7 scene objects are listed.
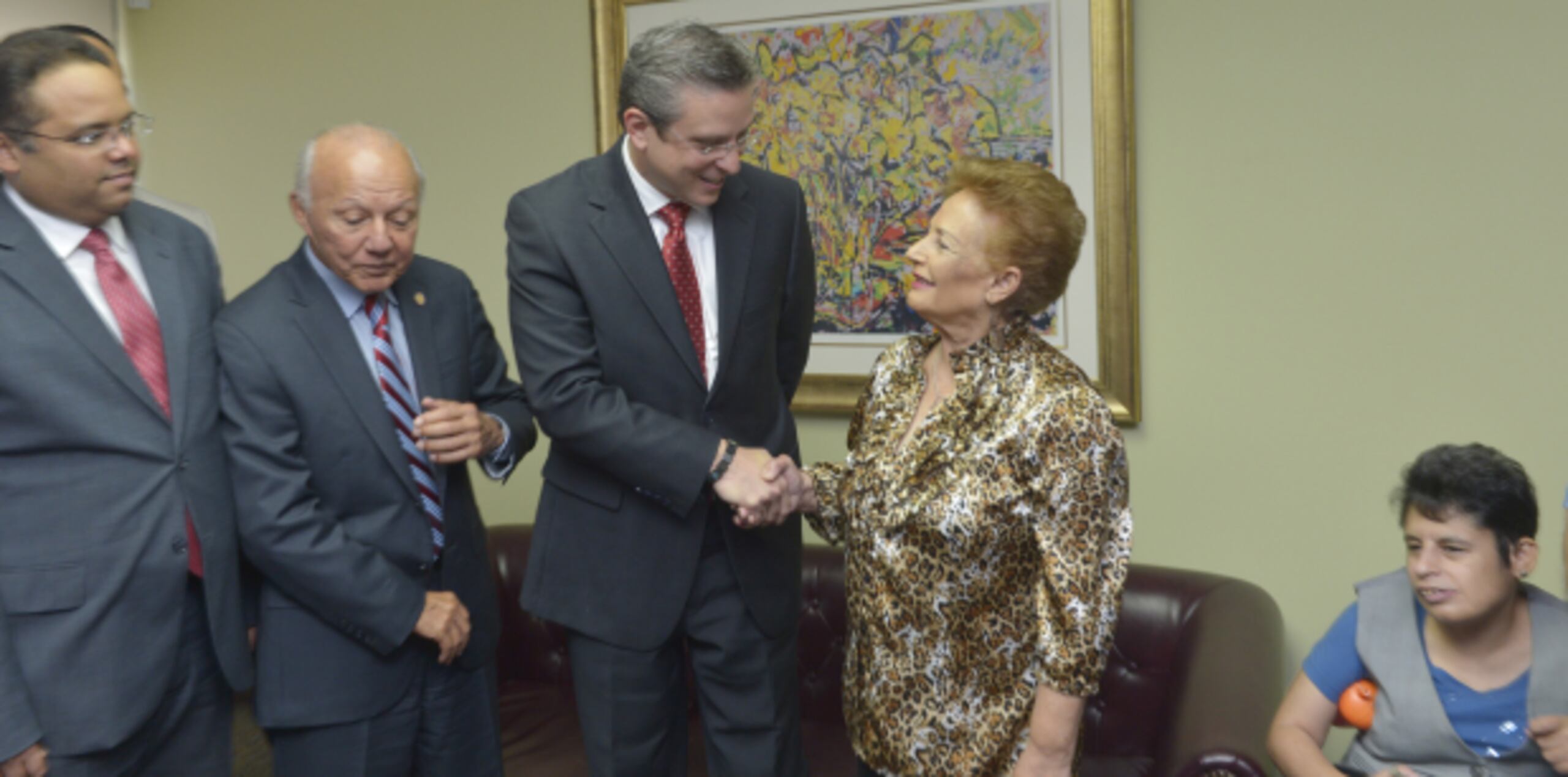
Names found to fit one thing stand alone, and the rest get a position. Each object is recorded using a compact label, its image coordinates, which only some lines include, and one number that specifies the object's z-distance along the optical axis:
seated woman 2.11
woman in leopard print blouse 1.95
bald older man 2.31
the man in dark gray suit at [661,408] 2.32
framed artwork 3.39
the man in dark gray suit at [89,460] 2.17
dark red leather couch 2.64
